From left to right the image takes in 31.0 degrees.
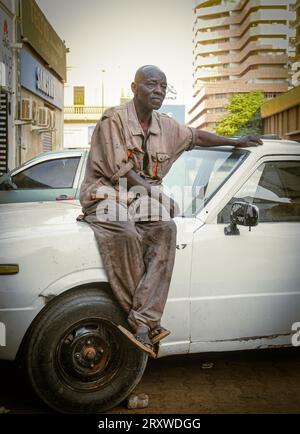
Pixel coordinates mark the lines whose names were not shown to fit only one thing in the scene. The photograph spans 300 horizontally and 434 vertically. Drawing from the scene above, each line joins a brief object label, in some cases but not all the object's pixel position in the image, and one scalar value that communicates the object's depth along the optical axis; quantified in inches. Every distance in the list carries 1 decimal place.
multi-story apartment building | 3496.6
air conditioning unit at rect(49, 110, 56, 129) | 852.6
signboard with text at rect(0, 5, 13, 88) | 585.1
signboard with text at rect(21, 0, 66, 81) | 681.0
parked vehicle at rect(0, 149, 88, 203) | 294.8
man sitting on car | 125.5
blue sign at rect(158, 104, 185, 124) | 1940.2
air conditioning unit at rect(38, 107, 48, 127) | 769.6
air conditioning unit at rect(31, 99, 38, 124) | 707.4
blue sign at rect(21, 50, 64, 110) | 697.1
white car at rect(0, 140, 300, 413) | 122.7
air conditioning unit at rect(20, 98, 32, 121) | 666.8
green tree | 2645.2
